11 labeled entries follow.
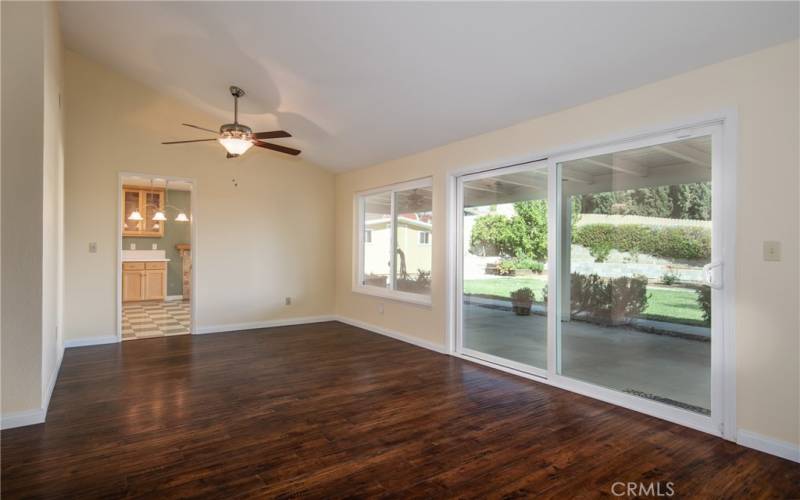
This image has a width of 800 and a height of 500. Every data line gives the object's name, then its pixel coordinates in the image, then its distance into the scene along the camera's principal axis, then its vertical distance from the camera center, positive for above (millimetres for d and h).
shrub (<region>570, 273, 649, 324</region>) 3359 -366
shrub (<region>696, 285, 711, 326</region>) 2938 -329
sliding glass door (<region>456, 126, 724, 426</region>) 2980 -152
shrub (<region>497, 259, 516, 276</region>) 4455 -153
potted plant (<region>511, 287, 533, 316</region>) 4281 -500
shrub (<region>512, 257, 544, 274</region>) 4151 -112
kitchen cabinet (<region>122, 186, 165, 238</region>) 9156 +958
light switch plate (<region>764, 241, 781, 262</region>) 2568 +18
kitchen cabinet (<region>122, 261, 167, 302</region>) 8930 -636
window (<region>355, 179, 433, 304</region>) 5609 +165
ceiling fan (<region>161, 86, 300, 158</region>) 4105 +1140
